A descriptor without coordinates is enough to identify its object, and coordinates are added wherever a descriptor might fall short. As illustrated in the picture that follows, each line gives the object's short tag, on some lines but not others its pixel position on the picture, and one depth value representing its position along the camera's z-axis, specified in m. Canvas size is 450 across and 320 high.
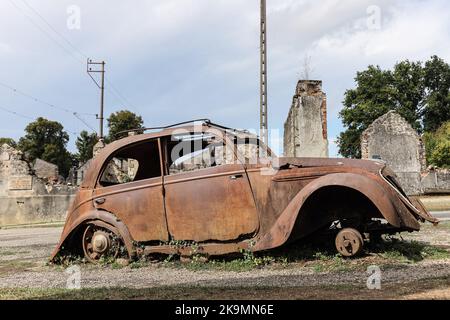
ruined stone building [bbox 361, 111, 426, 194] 24.72
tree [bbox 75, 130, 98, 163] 68.75
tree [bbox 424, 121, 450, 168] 37.66
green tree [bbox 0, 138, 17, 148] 67.95
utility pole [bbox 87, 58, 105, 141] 35.98
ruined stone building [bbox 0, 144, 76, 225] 20.47
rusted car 5.05
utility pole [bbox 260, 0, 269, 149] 17.59
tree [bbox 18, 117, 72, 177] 66.38
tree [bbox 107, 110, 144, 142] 58.44
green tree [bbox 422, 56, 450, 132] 52.28
